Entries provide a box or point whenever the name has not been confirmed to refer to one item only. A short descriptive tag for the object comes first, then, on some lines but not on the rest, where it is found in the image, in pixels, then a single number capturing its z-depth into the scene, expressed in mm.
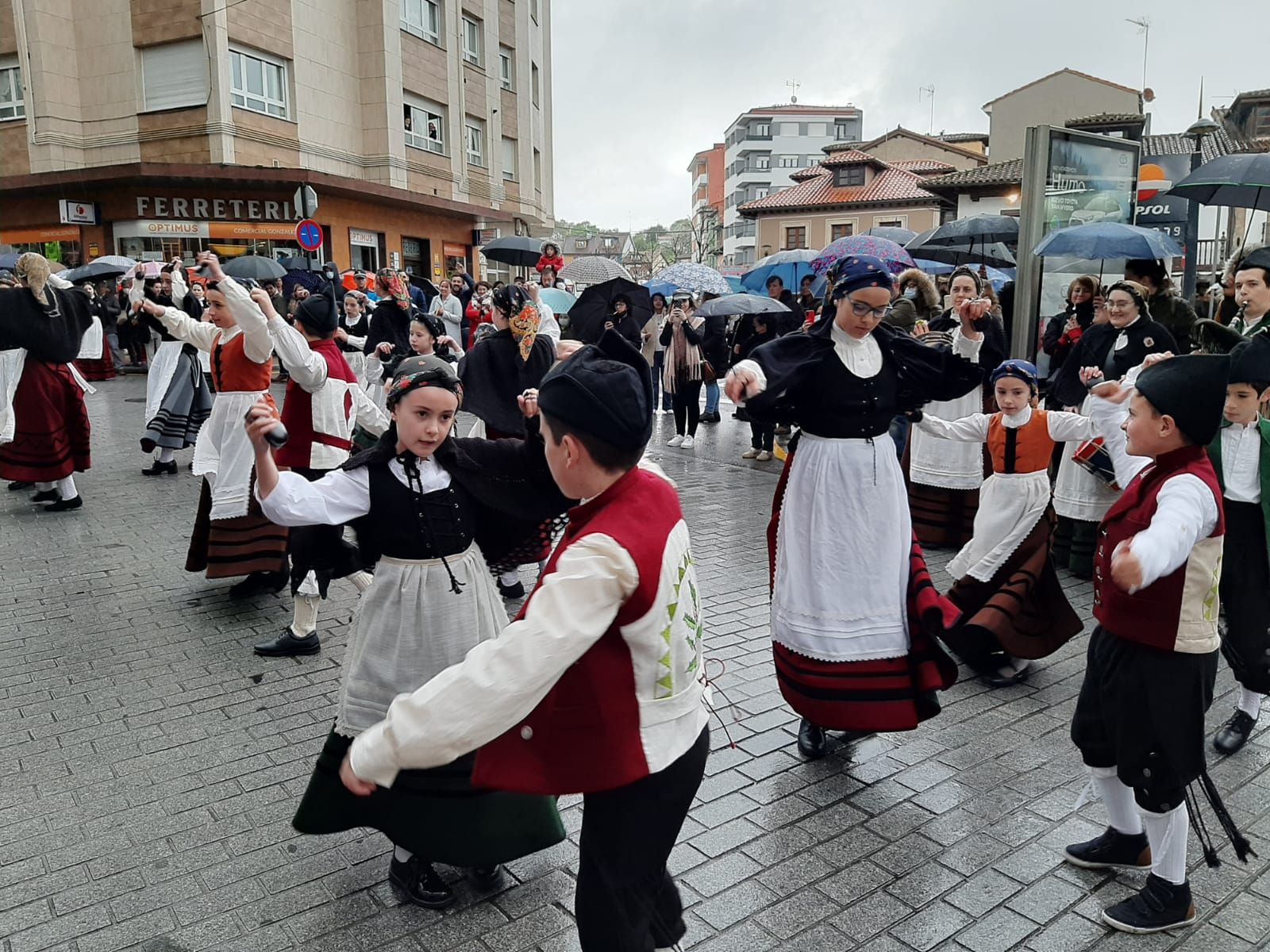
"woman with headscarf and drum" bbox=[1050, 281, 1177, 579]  6246
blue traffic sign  15719
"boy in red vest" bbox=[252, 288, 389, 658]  5344
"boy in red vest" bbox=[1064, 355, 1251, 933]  2938
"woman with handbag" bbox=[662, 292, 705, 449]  13266
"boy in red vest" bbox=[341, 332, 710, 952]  1995
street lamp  11856
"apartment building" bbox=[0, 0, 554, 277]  24188
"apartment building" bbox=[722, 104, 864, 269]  93562
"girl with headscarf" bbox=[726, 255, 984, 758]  4051
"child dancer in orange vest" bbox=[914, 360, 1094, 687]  5074
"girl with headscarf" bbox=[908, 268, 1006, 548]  7898
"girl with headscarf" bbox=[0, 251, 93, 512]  8602
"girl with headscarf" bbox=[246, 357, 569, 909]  3078
